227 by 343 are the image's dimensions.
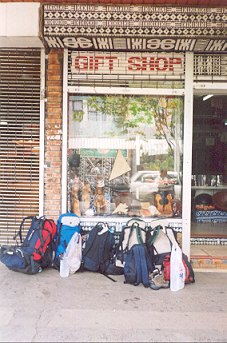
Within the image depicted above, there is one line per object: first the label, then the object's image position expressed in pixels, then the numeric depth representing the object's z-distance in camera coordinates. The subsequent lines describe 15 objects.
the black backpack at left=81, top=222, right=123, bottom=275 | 4.13
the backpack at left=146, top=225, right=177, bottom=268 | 4.02
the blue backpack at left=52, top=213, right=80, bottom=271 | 4.21
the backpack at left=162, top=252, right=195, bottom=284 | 3.77
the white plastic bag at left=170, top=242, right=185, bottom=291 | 3.65
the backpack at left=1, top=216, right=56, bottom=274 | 3.89
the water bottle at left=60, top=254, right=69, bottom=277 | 4.04
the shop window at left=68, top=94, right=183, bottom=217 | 4.82
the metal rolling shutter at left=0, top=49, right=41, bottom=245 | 4.78
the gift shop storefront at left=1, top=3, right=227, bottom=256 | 4.07
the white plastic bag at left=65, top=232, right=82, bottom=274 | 4.11
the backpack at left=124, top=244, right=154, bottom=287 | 3.76
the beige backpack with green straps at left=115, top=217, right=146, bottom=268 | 4.06
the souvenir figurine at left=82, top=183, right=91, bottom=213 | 4.84
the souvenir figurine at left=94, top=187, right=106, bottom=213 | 4.84
